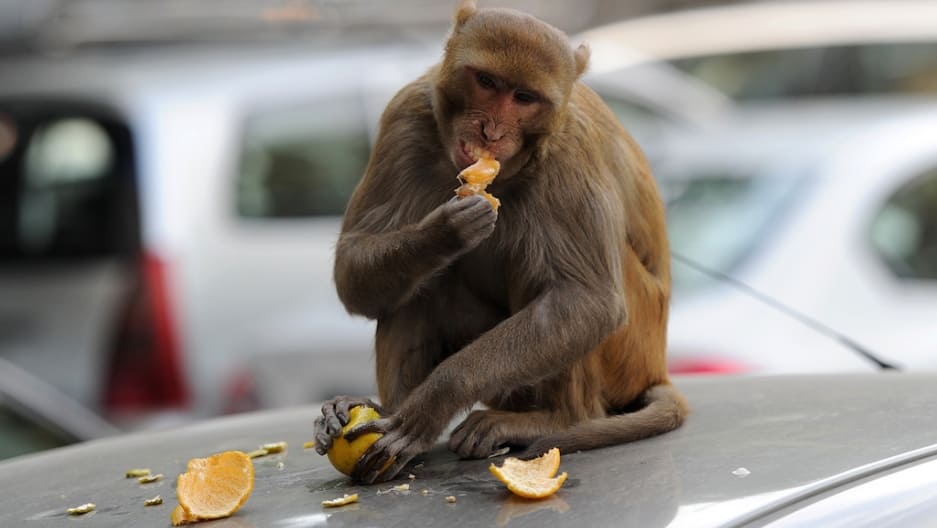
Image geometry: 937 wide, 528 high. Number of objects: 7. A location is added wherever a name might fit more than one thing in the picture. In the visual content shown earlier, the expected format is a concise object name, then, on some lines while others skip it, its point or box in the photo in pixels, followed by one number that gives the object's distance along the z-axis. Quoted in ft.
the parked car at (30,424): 31.81
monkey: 19.74
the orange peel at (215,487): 16.42
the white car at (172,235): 42.16
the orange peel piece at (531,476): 16.10
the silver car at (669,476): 14.87
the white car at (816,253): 39.01
